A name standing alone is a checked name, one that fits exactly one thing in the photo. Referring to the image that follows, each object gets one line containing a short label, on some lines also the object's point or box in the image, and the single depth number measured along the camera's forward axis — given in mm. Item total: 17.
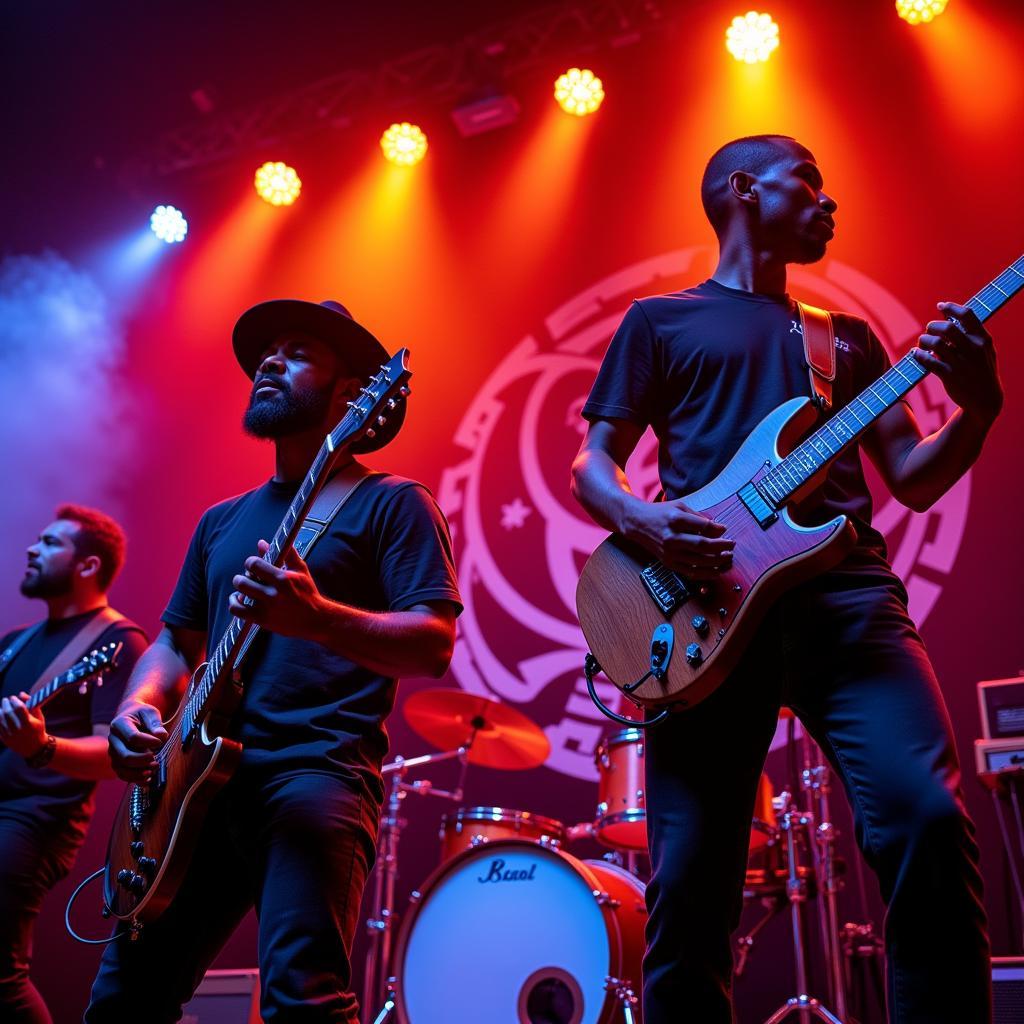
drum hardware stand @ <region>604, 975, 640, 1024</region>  4324
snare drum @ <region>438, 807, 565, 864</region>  5207
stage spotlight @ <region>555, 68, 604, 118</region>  7348
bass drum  4453
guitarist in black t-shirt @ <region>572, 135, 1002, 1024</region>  1887
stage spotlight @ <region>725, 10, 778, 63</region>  6902
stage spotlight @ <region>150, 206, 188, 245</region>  8156
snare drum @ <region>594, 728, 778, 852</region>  4816
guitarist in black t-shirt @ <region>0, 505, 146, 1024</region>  4152
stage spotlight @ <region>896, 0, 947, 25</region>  6578
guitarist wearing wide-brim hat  2256
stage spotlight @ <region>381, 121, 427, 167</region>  7832
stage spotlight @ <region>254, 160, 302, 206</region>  8094
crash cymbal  5527
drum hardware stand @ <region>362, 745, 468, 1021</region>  5352
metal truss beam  7332
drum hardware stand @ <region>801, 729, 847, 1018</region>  4465
